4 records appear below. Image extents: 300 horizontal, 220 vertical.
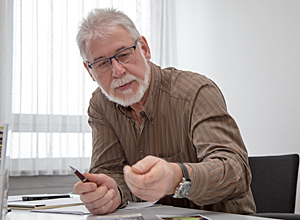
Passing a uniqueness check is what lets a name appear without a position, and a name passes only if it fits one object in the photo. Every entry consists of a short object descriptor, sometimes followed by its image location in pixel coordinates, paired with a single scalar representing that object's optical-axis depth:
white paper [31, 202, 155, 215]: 1.28
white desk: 1.08
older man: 1.20
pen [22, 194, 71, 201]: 1.75
